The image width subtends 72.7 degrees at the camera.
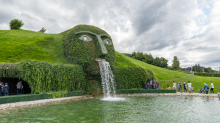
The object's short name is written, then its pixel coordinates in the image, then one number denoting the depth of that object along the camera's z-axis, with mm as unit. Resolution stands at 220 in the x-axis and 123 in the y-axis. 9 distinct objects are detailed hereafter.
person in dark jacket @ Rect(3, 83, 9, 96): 11695
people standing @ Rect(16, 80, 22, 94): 12734
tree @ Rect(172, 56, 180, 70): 55200
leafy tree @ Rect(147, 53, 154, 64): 56131
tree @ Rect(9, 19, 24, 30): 29266
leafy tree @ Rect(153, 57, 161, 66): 55375
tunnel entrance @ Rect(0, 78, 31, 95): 14791
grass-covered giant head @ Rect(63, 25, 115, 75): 15680
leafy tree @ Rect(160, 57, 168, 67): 56406
